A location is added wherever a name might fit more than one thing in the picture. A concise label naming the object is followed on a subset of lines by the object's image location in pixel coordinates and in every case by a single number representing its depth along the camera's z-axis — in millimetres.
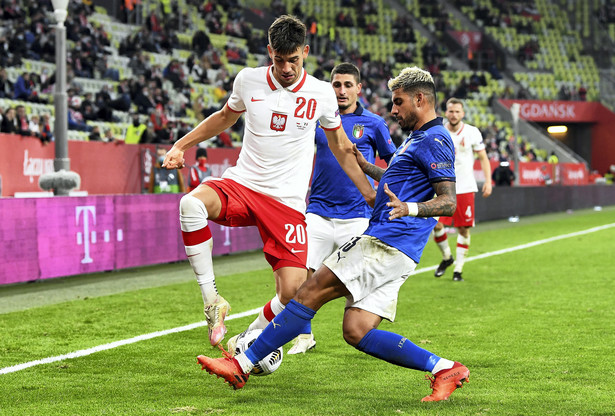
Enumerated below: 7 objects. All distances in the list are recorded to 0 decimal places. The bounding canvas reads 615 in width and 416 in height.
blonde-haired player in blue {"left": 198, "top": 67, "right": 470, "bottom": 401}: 5141
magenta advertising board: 11320
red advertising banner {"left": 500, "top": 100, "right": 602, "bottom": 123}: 45125
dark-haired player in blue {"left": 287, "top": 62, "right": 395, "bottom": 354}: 7531
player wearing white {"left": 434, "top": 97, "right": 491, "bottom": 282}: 12318
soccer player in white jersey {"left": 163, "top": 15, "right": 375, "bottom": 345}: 6000
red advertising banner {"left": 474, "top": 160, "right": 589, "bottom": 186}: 36094
